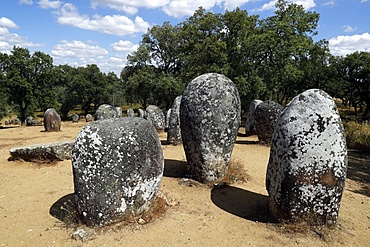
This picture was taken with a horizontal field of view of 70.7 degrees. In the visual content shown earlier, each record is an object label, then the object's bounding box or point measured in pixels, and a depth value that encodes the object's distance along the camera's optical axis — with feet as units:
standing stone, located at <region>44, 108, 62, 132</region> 63.93
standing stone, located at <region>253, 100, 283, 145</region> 41.06
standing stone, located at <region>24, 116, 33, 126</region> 88.86
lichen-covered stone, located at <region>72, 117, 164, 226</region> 15.49
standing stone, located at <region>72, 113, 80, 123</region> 104.97
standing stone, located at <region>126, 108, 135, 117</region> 99.81
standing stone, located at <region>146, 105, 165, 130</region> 58.90
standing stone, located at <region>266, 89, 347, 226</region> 15.44
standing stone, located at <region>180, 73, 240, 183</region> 23.17
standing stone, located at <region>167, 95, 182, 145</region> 42.63
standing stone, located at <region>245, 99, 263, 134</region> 53.06
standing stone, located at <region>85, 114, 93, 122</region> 106.37
